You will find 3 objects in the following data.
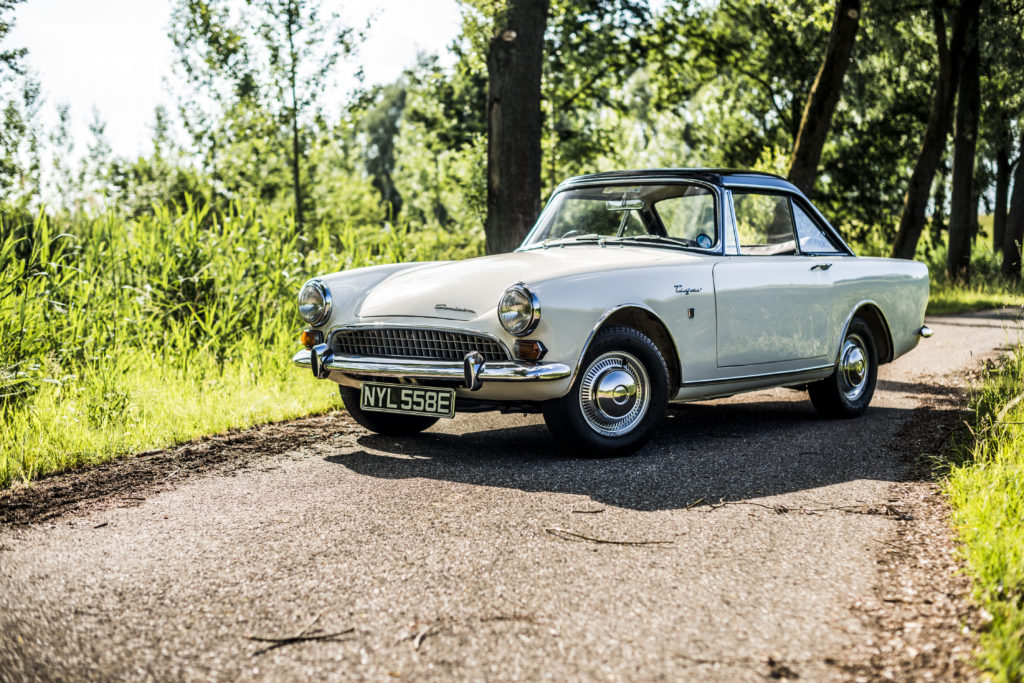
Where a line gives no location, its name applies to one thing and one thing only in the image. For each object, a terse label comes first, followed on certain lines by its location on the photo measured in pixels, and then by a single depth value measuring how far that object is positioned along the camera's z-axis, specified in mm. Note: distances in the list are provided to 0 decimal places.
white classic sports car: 4652
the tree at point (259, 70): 13242
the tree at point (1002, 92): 18547
